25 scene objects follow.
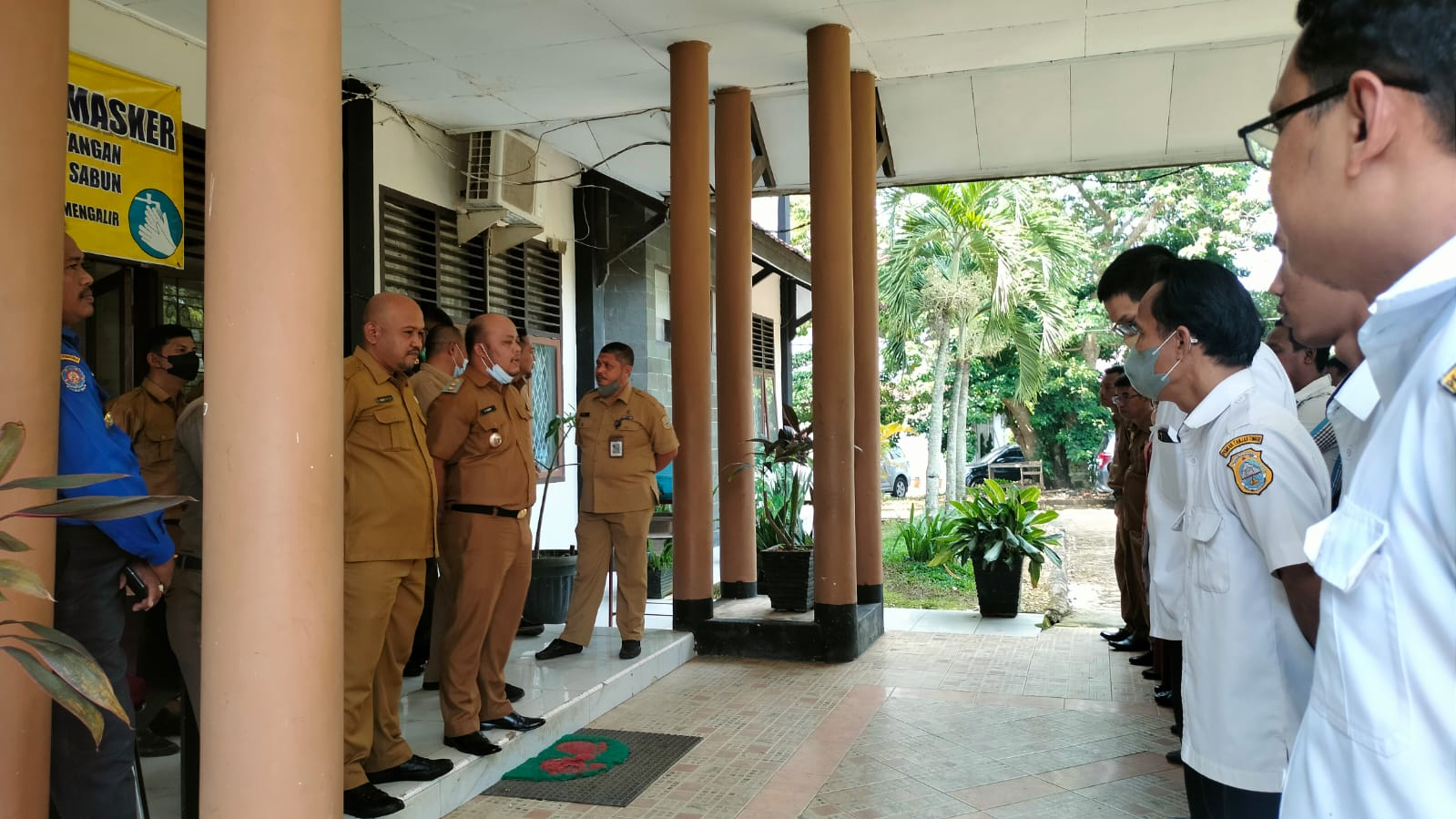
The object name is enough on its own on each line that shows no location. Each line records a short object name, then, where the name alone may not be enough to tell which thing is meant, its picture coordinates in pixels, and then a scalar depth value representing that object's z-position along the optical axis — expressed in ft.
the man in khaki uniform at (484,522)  13.00
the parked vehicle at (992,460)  72.95
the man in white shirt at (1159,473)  8.87
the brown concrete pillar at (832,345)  19.31
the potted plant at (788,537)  20.65
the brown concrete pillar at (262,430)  7.14
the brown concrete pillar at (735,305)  20.84
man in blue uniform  8.16
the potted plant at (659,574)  25.82
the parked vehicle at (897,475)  74.90
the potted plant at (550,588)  19.94
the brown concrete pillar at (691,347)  19.52
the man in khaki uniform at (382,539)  11.09
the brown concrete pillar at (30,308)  7.52
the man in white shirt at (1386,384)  2.44
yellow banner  14.73
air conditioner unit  23.50
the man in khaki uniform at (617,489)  17.66
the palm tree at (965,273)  44.24
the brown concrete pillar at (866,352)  21.27
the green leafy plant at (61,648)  4.97
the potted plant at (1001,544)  23.04
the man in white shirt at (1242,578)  6.06
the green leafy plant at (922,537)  32.32
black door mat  12.37
